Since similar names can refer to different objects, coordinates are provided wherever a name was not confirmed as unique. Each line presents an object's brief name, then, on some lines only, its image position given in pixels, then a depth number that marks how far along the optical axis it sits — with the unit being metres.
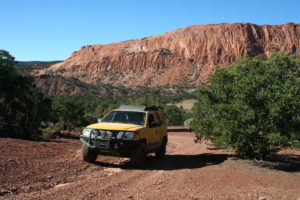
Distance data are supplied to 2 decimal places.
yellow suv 8.65
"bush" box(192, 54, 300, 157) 9.52
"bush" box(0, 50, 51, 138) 20.70
